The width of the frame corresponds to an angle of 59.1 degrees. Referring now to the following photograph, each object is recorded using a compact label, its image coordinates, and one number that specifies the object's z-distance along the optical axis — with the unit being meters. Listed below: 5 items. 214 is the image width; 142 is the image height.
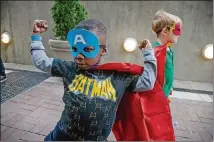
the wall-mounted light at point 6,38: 3.89
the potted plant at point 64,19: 2.83
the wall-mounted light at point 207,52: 3.26
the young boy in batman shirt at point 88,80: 0.82
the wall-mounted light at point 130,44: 3.59
